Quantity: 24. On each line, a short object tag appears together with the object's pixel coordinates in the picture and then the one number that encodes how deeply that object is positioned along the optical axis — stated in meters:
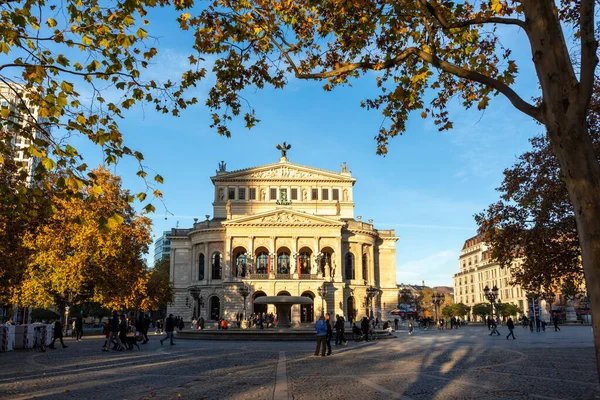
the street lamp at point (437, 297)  58.62
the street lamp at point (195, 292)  60.34
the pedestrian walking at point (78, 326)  33.81
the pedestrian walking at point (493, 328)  37.67
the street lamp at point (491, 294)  45.45
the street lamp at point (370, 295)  60.88
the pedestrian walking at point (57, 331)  24.81
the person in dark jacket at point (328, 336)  19.28
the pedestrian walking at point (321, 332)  18.77
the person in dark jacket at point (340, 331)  25.34
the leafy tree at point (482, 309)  83.81
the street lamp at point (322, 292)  55.15
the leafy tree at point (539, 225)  19.58
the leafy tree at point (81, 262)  32.69
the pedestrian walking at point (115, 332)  22.70
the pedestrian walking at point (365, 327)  29.86
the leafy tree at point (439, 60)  5.85
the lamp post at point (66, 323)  40.01
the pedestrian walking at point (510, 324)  32.46
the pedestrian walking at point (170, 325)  25.98
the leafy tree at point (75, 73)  7.29
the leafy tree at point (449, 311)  92.19
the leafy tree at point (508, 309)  79.75
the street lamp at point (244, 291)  48.44
